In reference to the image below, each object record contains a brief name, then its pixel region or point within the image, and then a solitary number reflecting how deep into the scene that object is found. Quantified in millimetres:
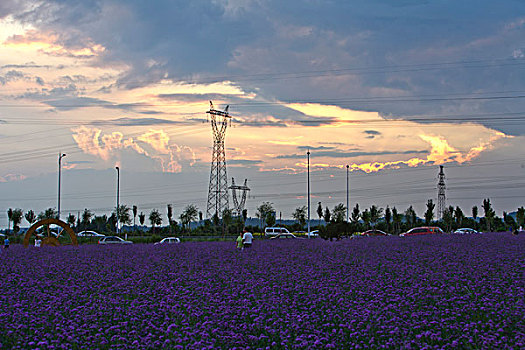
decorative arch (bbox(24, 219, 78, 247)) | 42897
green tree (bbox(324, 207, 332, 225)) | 106969
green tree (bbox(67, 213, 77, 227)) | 104750
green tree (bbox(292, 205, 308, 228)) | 100812
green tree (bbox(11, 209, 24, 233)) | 93975
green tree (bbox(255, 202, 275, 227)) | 99625
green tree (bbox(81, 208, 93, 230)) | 101231
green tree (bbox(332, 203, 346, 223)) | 107219
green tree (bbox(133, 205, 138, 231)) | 104488
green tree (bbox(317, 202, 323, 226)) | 111062
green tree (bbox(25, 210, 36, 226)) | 98438
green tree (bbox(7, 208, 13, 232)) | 95275
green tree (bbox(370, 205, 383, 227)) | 101250
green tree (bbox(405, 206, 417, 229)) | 95500
